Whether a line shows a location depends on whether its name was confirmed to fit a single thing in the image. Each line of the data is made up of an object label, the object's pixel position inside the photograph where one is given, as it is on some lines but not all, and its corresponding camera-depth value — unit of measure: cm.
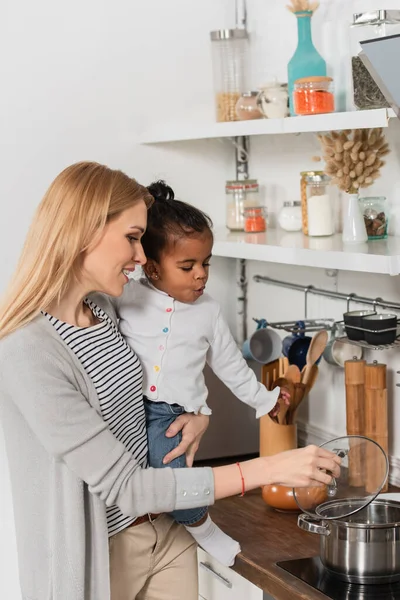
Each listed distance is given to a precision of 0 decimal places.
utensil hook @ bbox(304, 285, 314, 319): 232
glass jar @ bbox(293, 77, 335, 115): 195
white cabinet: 183
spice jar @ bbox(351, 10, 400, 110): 174
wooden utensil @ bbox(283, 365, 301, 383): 213
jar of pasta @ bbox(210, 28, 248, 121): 238
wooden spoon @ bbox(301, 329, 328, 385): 212
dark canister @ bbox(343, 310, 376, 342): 195
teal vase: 207
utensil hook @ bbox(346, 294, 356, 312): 214
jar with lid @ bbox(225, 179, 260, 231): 242
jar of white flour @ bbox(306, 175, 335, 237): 211
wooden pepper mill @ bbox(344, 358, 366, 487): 206
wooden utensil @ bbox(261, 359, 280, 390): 220
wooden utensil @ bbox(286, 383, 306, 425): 211
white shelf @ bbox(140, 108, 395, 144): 173
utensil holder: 215
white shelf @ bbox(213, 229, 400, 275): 177
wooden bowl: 201
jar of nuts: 199
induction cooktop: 162
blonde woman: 137
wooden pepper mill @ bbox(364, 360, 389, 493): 202
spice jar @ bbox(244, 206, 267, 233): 237
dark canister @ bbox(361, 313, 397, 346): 190
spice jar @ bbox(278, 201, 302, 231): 226
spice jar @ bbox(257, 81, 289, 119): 214
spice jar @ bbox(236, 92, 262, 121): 223
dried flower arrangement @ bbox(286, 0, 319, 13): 204
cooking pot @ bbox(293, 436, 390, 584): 161
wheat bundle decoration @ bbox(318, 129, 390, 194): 194
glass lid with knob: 160
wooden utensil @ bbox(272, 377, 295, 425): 211
